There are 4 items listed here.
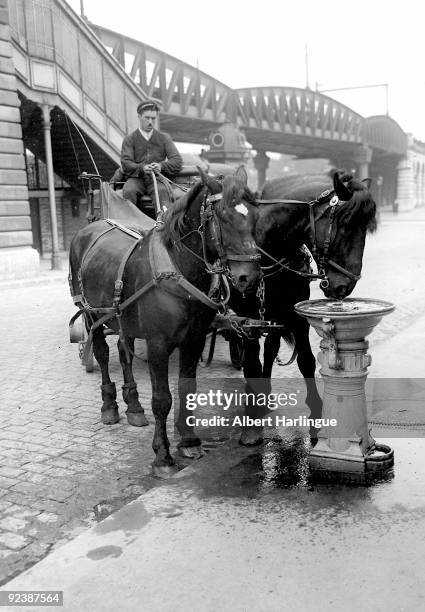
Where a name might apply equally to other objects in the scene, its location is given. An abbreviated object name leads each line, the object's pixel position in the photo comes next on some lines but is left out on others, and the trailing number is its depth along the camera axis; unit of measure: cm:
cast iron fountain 415
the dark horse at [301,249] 439
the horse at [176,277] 399
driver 702
